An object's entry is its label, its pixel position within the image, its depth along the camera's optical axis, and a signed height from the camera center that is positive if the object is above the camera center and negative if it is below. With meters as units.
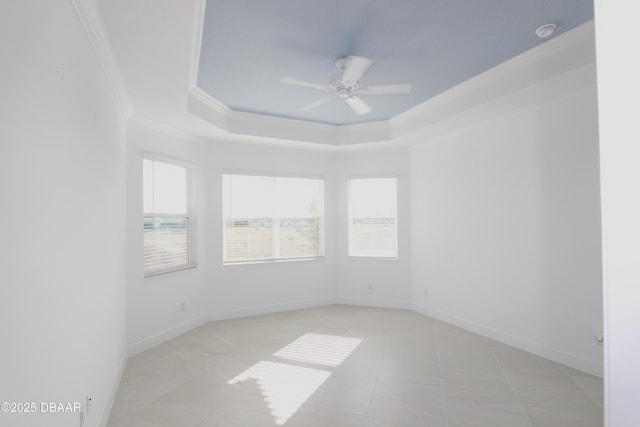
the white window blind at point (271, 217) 4.85 +0.01
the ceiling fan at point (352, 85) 2.46 +1.14
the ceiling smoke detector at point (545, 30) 2.37 +1.37
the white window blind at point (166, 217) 3.77 +0.04
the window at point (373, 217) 5.34 -0.01
